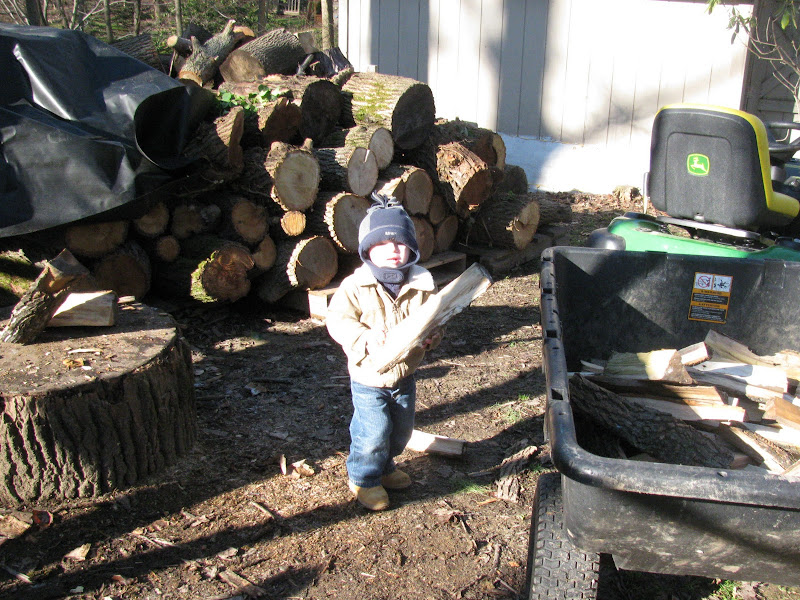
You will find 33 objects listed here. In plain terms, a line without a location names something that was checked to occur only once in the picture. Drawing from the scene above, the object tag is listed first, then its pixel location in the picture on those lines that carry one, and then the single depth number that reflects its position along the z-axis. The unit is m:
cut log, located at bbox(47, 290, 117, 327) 3.19
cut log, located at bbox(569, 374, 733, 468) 2.15
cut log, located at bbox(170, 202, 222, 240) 4.70
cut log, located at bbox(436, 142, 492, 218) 5.34
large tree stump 2.73
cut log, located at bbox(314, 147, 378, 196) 4.93
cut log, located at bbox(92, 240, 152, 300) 4.30
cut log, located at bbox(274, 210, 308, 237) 4.82
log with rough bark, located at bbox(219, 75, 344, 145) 5.21
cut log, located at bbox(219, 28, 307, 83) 5.75
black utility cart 1.56
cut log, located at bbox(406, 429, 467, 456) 3.37
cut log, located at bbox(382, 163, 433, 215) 5.19
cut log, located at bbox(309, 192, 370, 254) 4.88
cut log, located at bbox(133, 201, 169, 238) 4.47
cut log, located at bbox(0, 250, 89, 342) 2.94
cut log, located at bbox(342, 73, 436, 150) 5.31
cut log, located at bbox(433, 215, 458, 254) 5.69
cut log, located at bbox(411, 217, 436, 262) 5.41
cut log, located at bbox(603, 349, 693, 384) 2.64
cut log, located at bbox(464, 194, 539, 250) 5.93
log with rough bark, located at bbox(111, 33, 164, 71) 5.75
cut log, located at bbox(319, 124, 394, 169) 5.07
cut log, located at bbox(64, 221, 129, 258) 4.08
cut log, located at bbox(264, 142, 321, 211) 4.68
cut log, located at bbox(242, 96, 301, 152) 4.87
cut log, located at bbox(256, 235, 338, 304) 4.81
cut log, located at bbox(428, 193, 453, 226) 5.55
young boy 2.65
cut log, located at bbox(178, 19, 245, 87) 5.72
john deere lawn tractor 3.75
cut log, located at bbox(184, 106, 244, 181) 4.59
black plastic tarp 3.80
